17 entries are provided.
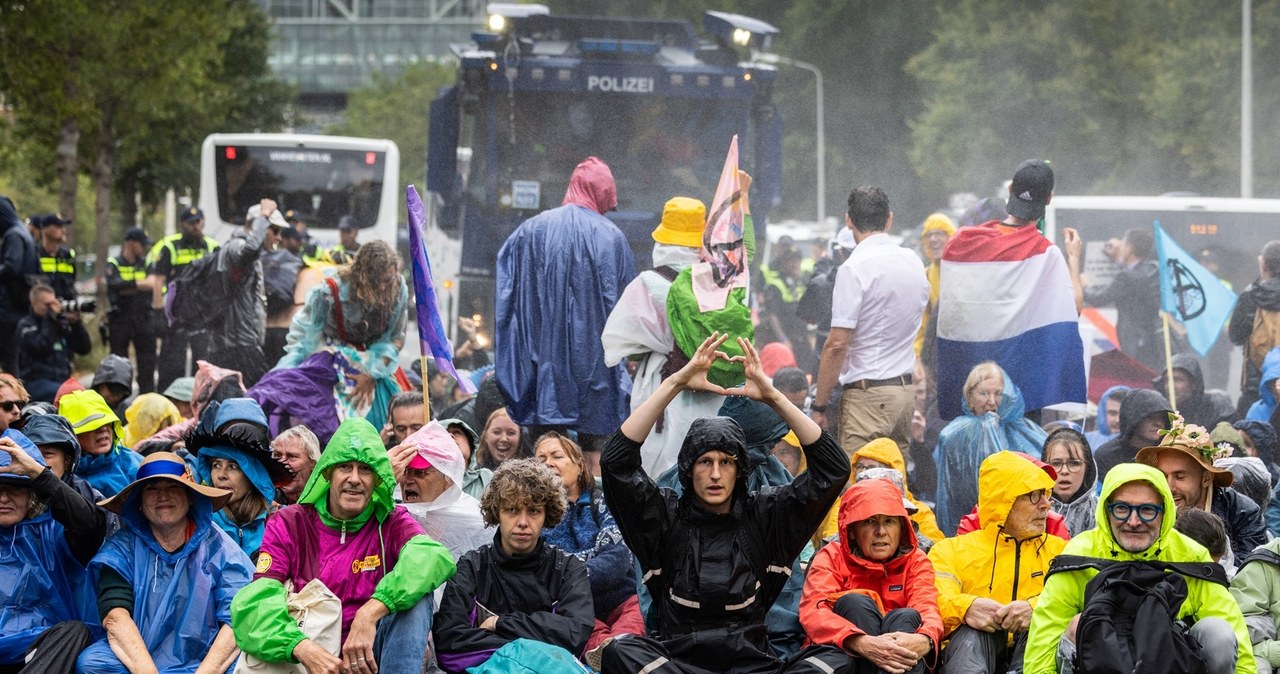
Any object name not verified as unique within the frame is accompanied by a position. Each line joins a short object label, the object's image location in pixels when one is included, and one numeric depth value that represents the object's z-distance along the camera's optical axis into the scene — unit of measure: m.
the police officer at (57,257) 13.57
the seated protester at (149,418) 9.01
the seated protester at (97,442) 7.16
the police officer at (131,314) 15.10
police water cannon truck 13.55
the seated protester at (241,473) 6.74
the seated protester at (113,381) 9.64
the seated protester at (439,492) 6.79
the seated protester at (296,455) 7.32
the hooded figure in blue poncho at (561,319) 7.86
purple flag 7.74
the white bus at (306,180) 20.42
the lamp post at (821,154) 34.25
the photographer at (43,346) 12.37
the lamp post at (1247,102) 21.88
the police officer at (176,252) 14.52
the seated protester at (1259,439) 8.41
